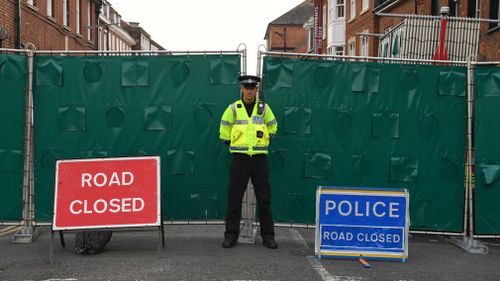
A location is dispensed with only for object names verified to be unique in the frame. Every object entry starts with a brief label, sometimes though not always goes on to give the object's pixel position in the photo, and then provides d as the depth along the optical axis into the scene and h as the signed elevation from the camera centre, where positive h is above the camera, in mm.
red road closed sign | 5789 -770
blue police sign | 5836 -1002
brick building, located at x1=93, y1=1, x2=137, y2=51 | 45475 +9899
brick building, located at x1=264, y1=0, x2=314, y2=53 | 74375 +14743
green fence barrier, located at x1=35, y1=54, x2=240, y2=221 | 6559 +148
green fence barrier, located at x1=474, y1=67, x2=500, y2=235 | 6566 -169
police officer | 6102 -257
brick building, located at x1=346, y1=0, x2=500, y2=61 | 14164 +4757
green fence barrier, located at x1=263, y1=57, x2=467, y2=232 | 6570 -37
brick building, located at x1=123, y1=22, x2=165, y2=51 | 69688 +12856
